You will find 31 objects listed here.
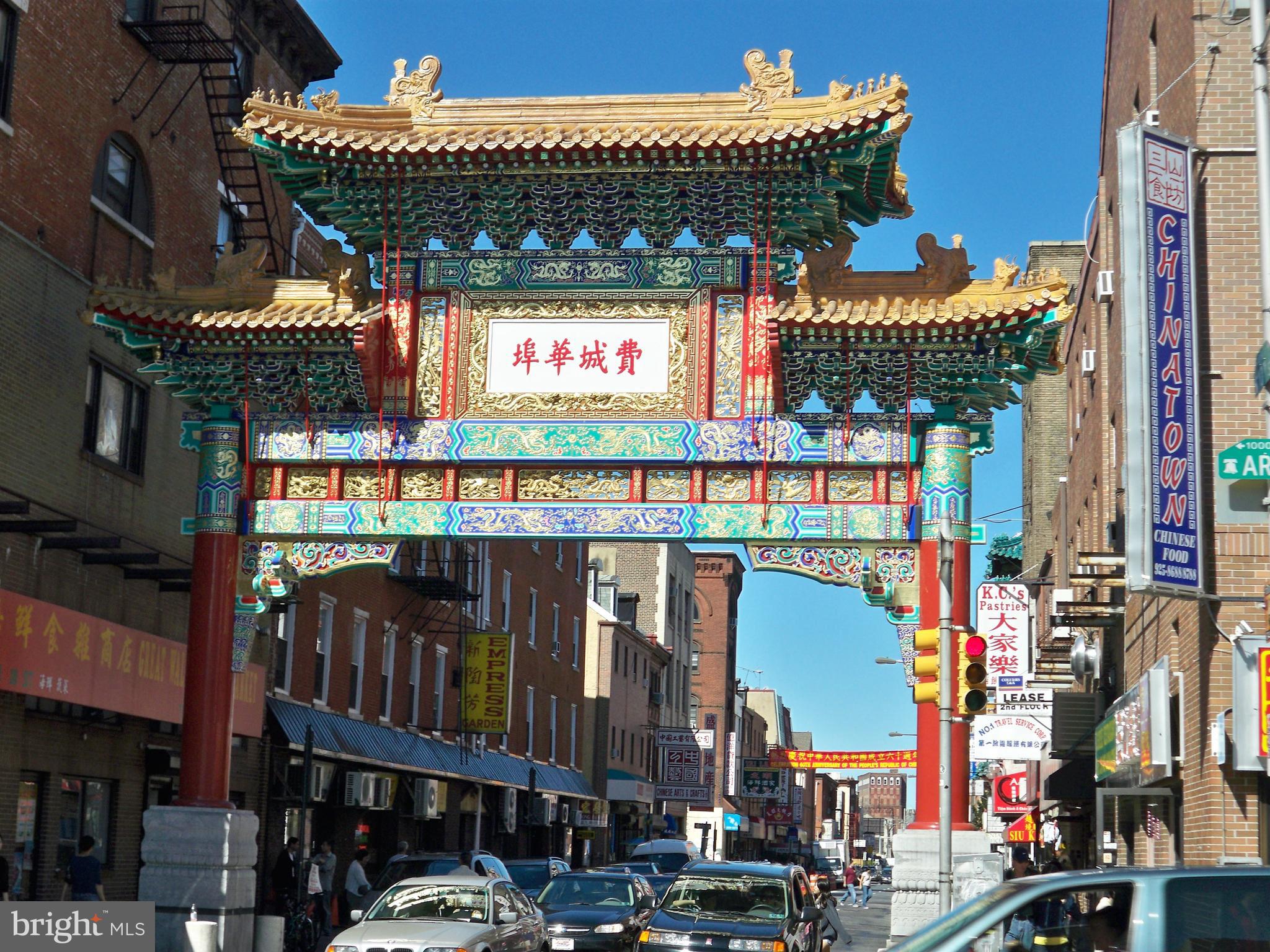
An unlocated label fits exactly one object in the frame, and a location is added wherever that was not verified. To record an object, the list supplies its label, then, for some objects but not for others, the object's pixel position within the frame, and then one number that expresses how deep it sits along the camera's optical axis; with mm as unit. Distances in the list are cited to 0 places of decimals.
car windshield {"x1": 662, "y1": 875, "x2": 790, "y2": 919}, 19203
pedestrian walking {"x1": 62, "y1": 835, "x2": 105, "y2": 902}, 19734
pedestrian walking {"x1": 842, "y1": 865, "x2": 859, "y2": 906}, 61781
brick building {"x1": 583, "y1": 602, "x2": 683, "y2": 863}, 61719
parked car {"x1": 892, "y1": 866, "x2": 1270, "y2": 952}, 9016
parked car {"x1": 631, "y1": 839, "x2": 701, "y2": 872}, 42906
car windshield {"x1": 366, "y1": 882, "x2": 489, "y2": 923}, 18016
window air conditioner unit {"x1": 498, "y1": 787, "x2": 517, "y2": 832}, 45719
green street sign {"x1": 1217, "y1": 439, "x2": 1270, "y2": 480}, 14883
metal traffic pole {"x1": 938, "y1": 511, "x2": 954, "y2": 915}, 16984
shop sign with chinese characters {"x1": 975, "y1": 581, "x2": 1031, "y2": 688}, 32062
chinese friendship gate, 20062
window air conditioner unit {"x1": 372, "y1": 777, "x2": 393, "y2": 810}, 35094
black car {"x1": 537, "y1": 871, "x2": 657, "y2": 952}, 21812
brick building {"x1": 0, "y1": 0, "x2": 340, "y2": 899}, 21234
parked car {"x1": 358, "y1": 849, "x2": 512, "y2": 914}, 24469
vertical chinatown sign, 17547
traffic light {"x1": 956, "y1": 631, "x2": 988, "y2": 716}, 16859
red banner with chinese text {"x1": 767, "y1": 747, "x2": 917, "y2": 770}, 73125
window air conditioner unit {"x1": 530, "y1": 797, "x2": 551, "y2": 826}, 48625
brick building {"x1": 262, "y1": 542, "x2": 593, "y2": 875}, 33312
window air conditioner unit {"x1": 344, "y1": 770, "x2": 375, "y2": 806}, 33219
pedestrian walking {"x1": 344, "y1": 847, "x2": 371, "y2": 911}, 27203
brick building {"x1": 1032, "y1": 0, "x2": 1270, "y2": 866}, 17922
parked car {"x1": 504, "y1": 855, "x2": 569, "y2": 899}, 28625
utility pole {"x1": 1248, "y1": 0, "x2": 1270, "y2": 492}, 15305
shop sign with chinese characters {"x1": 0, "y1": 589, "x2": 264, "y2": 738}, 19516
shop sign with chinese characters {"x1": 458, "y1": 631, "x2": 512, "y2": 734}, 41250
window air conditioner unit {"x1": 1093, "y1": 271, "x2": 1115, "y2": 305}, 26469
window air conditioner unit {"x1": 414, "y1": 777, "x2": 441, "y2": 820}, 37594
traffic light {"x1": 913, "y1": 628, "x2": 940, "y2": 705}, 17297
